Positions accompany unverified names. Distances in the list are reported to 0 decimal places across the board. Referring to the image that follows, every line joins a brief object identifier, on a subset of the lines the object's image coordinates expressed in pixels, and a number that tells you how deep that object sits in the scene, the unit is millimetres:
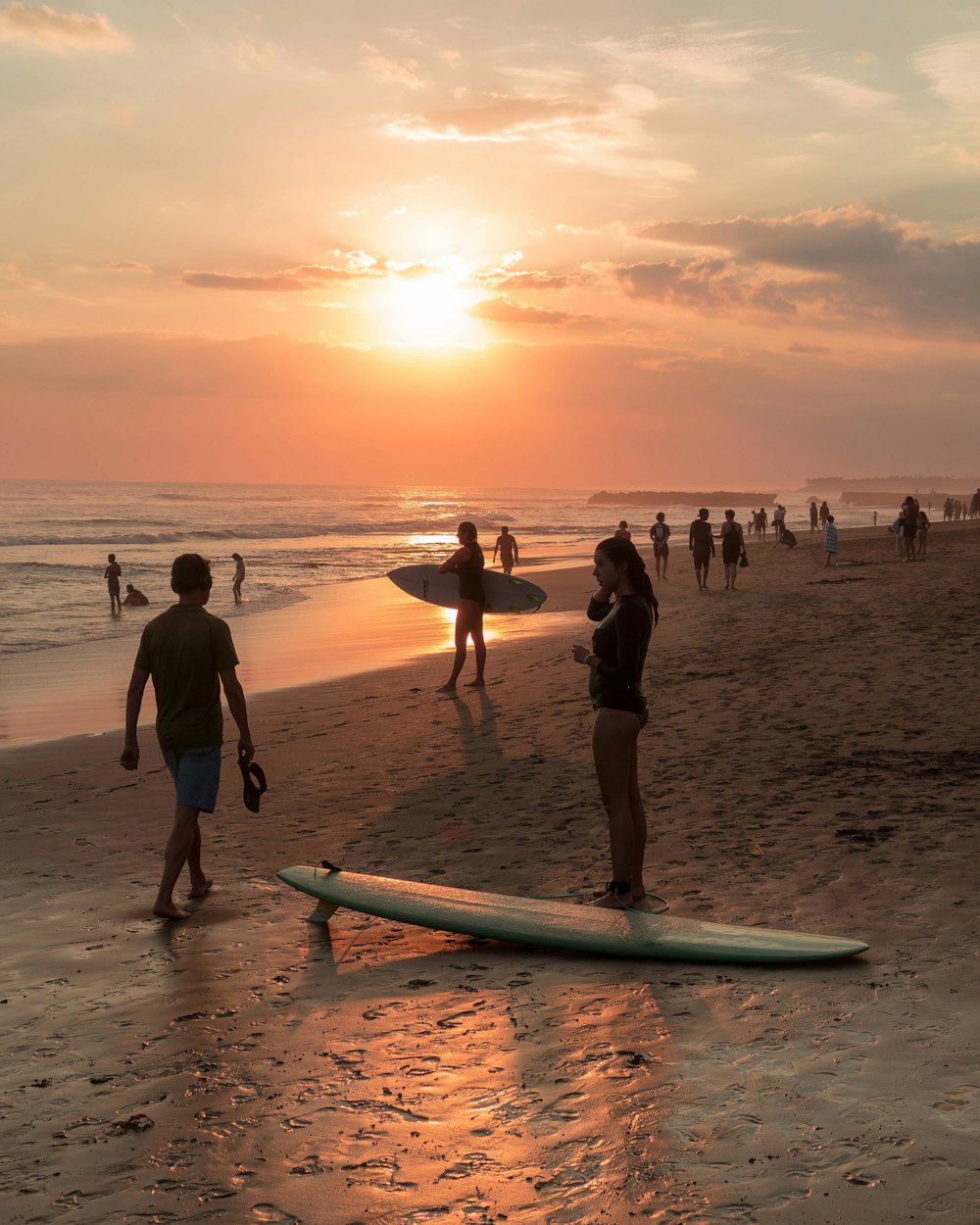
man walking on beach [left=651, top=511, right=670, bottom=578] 25375
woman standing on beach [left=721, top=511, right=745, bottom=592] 22491
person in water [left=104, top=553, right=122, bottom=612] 24250
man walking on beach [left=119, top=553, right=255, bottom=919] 5637
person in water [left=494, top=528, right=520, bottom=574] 29034
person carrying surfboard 11641
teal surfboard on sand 4625
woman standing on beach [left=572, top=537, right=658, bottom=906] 5270
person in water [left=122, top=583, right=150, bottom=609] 25766
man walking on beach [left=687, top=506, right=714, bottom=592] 22609
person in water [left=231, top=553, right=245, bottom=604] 25812
